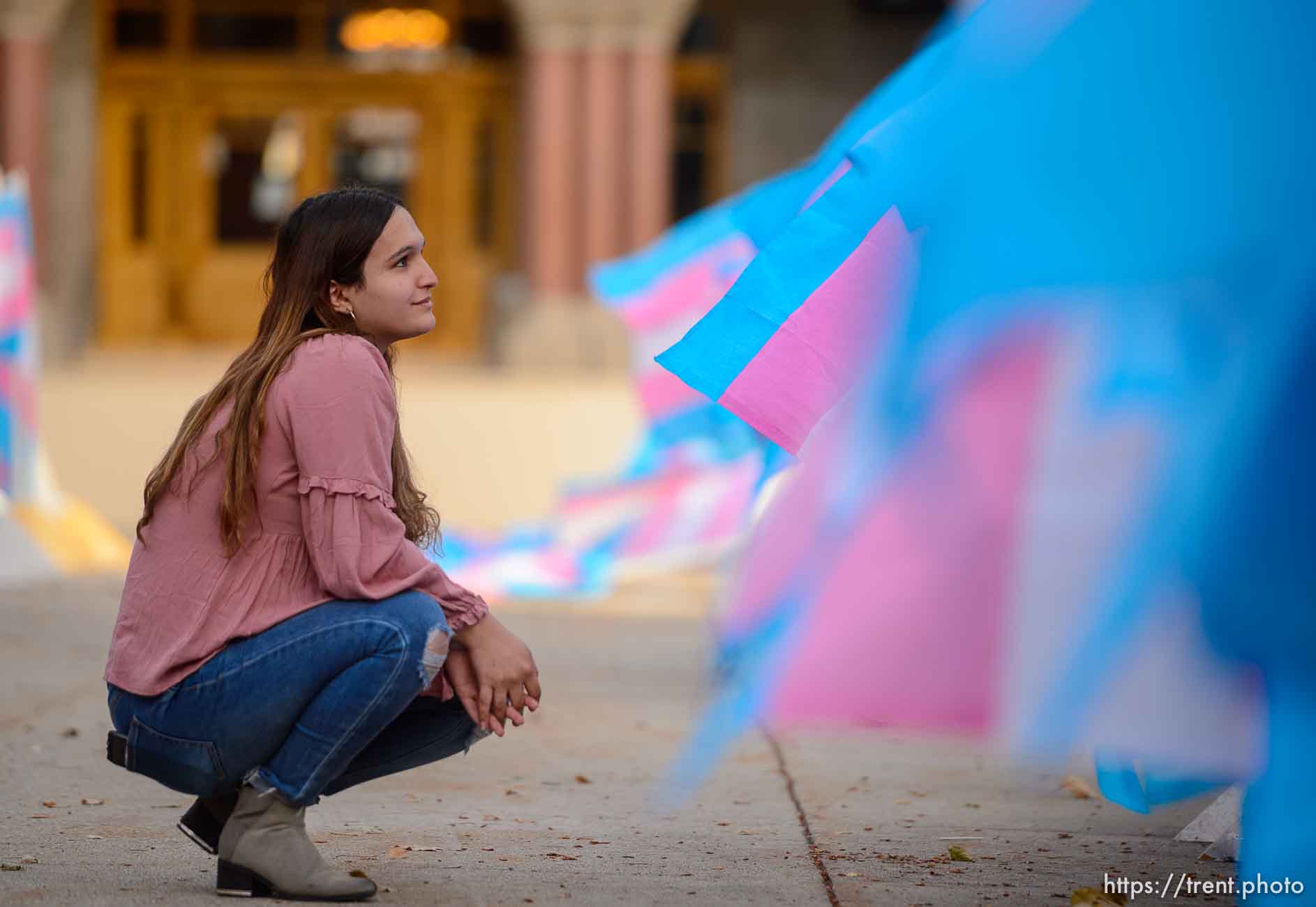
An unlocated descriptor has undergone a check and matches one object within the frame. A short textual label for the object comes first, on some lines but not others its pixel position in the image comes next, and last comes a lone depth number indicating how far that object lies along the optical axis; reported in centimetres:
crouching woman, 618
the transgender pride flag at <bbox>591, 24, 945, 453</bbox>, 609
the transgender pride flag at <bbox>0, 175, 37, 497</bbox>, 1599
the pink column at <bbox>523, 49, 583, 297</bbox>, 3988
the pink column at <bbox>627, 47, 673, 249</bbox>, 3991
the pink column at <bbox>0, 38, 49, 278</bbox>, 3988
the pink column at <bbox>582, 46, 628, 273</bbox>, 3994
